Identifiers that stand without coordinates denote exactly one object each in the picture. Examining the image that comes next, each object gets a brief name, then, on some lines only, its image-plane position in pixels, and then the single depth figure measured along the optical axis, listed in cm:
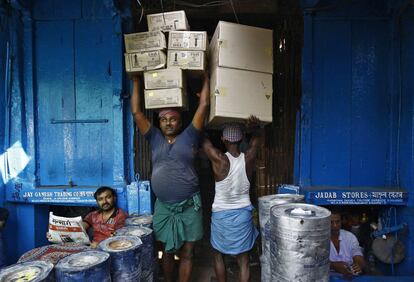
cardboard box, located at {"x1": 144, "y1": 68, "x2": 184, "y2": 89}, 305
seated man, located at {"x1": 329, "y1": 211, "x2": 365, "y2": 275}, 359
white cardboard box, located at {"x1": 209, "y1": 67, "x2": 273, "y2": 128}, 294
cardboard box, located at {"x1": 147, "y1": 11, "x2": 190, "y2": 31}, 308
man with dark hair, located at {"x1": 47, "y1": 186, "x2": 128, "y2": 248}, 363
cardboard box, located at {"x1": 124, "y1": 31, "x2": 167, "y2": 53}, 305
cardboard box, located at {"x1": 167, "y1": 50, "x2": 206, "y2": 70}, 303
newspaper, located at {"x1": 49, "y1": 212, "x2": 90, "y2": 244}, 371
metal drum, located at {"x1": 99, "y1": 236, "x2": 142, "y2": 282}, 274
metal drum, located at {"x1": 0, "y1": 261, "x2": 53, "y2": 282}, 230
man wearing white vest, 319
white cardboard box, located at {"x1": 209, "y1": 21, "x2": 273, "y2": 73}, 296
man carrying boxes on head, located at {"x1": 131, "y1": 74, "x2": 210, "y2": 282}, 329
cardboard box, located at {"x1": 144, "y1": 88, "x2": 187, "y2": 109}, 306
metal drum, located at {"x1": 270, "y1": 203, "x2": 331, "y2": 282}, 235
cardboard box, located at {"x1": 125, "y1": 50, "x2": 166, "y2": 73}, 307
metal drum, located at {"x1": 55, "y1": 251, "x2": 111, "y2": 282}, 240
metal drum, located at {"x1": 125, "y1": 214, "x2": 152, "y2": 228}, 345
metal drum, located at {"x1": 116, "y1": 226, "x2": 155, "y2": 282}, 307
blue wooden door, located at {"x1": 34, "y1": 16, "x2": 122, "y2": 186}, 396
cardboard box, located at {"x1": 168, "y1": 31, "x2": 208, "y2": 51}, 303
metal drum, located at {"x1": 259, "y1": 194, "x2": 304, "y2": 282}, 304
